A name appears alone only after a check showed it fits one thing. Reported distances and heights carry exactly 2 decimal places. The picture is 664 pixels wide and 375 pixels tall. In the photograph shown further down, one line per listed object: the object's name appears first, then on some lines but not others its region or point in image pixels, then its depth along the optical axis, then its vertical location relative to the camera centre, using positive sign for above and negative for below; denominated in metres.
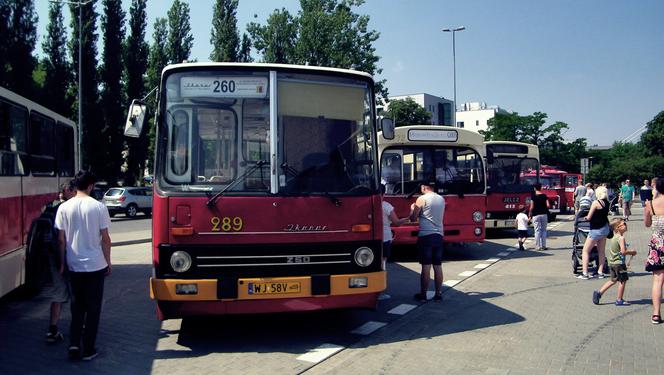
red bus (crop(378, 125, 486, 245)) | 13.27 +0.28
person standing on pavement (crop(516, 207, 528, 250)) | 15.80 -1.11
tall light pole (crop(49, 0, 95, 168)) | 30.89 +5.37
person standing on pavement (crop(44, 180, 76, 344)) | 6.45 -1.07
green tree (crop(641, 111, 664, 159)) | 73.88 +5.86
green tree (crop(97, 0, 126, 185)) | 42.25 +7.84
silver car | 33.53 -0.56
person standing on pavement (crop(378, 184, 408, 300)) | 9.00 -0.54
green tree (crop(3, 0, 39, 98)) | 36.84 +9.17
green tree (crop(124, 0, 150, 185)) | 44.16 +9.31
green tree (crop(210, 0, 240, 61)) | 49.41 +13.19
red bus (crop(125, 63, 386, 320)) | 6.13 -0.09
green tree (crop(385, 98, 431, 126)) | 62.22 +7.93
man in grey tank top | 8.80 -0.62
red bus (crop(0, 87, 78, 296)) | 7.36 +0.16
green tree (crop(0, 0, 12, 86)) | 36.16 +9.93
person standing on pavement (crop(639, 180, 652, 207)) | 26.66 -0.32
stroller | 11.50 -1.13
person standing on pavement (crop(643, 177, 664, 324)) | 7.46 -0.95
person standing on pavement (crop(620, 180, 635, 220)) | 26.22 -0.54
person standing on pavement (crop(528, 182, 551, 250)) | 15.76 -0.80
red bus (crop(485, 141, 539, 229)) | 18.30 +0.15
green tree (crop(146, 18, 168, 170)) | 48.56 +11.48
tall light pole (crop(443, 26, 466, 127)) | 43.22 +10.11
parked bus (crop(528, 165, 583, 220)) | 28.83 -0.20
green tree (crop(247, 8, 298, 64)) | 49.28 +12.73
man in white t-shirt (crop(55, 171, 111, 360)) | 6.03 -0.66
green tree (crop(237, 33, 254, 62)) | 50.62 +12.12
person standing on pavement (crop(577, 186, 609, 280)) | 10.62 -0.76
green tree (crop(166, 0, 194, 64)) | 49.06 +12.97
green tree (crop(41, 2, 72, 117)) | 39.78 +8.46
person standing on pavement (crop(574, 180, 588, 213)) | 24.89 -0.32
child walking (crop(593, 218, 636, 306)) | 8.35 -1.14
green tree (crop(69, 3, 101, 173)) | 41.16 +7.58
